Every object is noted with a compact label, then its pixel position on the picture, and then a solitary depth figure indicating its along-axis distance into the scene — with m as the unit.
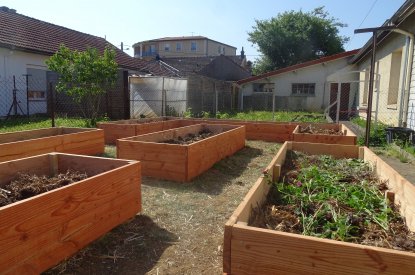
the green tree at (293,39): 32.78
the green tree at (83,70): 11.20
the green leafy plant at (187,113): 14.19
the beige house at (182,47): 54.94
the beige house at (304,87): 21.05
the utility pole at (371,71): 6.05
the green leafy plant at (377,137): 8.39
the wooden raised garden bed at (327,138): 6.58
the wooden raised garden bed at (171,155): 5.25
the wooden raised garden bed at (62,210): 2.34
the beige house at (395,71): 8.49
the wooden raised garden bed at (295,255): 1.73
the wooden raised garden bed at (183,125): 8.59
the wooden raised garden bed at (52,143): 5.38
